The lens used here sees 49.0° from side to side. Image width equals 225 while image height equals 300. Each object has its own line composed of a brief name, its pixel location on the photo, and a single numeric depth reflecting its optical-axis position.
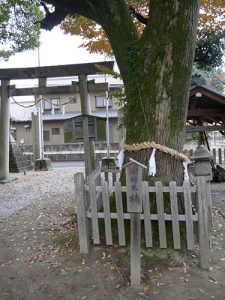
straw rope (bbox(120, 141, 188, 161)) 3.22
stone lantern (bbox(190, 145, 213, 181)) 4.56
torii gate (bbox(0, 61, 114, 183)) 7.32
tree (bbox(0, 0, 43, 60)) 7.79
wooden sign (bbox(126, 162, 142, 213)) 2.72
